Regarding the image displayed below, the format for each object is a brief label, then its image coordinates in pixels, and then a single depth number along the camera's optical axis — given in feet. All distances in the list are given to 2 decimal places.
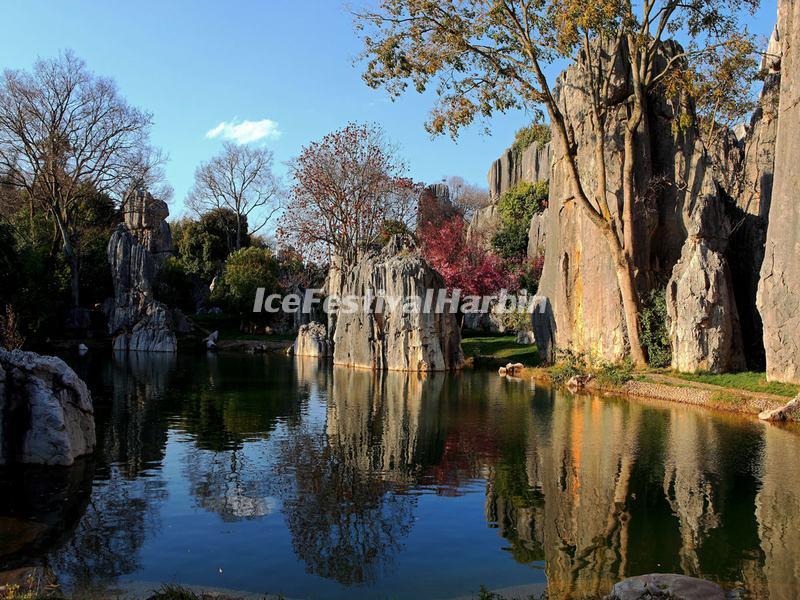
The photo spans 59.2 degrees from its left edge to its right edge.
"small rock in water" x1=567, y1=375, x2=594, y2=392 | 77.56
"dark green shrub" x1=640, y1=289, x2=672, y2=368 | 75.97
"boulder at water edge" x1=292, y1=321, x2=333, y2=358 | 124.47
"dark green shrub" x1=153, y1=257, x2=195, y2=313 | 157.99
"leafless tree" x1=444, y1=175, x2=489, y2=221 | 266.77
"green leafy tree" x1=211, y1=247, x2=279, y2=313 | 151.74
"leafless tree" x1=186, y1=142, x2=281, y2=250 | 199.72
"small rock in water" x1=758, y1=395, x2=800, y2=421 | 52.29
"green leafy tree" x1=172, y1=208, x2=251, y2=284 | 179.73
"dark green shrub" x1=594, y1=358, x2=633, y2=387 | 74.23
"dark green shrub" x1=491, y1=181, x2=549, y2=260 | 161.17
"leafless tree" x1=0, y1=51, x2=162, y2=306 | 126.00
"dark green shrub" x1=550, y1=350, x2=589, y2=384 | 81.56
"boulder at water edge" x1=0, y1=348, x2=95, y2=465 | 37.78
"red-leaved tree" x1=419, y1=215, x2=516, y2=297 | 133.59
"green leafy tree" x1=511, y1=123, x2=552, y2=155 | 224.94
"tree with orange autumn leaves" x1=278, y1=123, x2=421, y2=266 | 124.57
